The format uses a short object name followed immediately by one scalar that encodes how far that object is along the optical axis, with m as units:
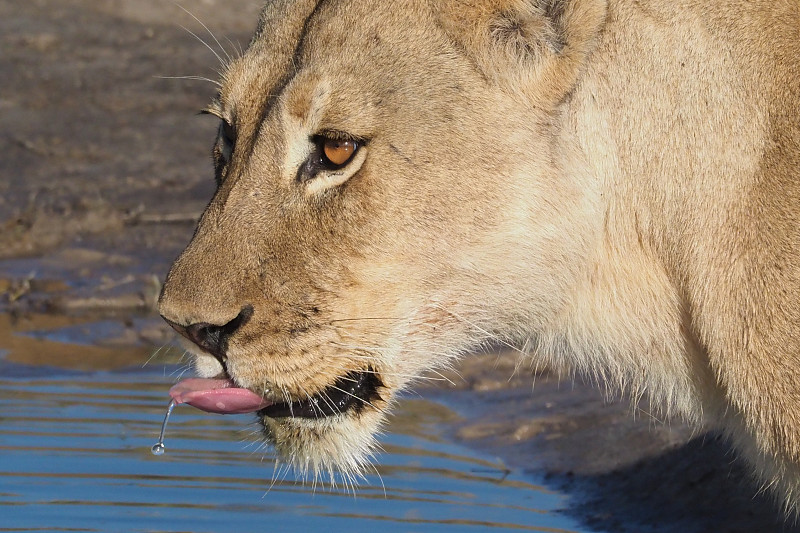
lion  7.76
